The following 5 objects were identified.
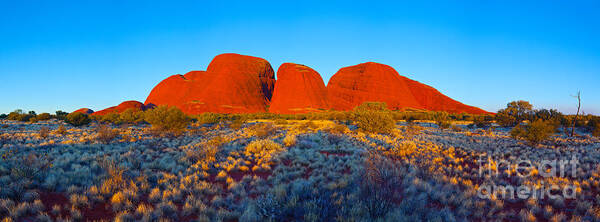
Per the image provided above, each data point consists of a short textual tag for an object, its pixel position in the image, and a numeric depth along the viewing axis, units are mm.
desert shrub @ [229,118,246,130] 23688
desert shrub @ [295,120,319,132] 21844
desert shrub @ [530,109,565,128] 25609
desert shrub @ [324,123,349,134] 18278
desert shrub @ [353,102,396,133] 18359
